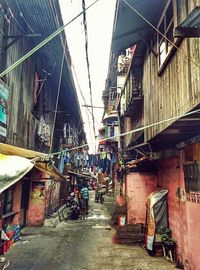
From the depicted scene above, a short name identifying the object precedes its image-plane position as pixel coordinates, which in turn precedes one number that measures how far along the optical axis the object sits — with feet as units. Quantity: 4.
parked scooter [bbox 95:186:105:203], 75.34
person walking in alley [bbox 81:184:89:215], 52.39
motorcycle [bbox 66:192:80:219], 46.08
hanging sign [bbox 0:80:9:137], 20.83
